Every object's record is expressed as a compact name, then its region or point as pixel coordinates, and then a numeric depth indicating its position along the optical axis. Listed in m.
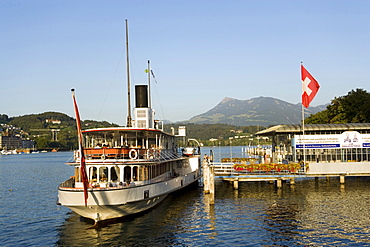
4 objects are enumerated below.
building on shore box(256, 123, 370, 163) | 45.69
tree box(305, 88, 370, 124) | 71.12
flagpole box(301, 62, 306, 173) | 45.69
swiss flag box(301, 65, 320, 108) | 42.91
